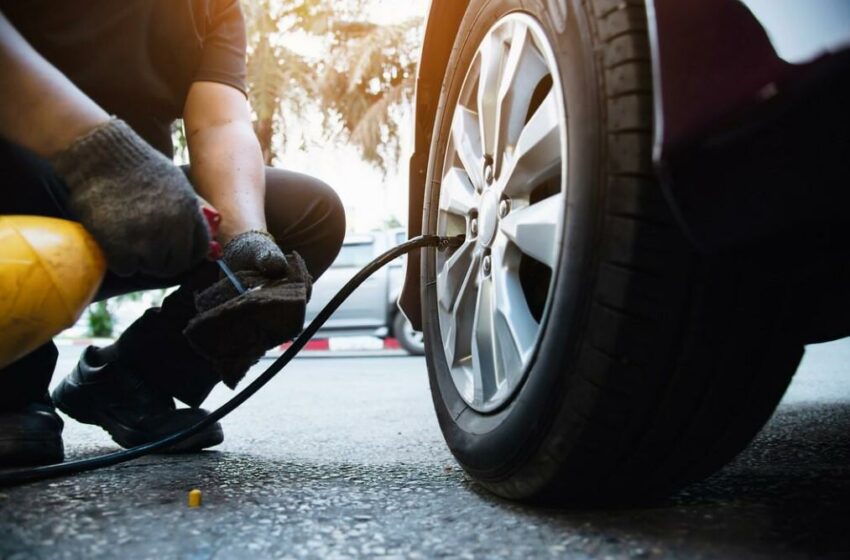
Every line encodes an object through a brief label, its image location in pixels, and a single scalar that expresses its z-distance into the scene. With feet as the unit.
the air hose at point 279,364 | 4.49
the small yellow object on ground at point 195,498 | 3.62
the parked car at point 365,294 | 27.73
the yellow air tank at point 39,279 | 3.08
